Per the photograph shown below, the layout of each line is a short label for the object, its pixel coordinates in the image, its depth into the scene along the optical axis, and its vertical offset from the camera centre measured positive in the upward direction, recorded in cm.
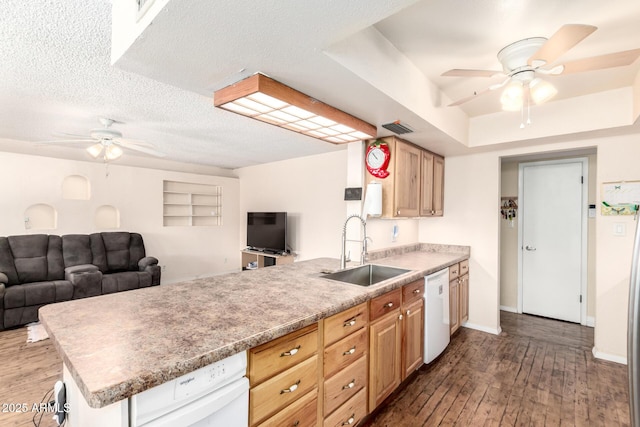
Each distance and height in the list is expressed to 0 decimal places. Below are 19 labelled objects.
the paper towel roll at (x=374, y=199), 268 +12
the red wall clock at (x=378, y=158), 276 +52
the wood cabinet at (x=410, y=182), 276 +32
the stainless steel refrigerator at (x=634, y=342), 60 -27
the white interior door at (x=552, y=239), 365 -33
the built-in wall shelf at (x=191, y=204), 567 +16
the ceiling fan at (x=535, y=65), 142 +81
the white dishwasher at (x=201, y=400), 89 -62
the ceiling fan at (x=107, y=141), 301 +73
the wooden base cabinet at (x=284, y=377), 120 -73
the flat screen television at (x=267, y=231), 504 -34
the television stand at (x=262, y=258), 503 -85
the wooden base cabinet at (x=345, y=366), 156 -87
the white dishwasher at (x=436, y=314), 249 -89
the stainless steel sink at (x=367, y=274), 244 -53
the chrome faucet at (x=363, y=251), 249 -34
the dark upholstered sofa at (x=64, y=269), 349 -80
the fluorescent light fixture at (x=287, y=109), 163 +66
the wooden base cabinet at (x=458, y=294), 304 -88
